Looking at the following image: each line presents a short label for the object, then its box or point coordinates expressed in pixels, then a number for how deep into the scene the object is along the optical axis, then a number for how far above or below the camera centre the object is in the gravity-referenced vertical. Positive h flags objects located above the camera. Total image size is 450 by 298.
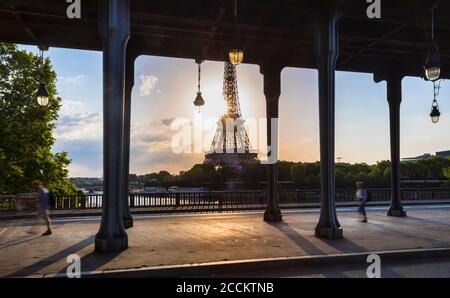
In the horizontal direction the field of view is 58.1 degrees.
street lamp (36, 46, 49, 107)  13.58 +2.38
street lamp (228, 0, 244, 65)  9.87 +2.77
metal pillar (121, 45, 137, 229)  13.88 +0.97
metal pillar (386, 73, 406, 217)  17.41 +1.48
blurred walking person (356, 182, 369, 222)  15.68 -1.21
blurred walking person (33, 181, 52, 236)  12.66 -1.02
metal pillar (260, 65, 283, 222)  15.58 +1.32
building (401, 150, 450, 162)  157.00 +4.93
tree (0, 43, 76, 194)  26.27 +2.82
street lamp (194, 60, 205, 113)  15.20 +2.40
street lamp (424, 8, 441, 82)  10.80 +2.71
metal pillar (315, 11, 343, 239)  11.56 +1.76
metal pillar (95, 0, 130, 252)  9.49 +1.29
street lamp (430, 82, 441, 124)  17.97 +2.31
